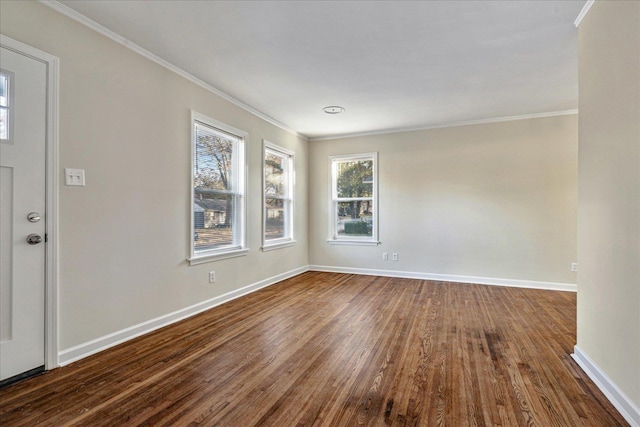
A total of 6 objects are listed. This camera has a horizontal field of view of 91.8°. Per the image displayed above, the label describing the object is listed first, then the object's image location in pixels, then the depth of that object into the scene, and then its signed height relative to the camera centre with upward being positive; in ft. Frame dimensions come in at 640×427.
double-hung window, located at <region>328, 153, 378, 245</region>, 18.74 +0.79
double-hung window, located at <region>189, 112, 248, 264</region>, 11.69 +0.85
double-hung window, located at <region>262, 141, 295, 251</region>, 16.18 +0.83
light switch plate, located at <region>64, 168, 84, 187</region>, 7.55 +0.84
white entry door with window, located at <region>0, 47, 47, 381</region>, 6.56 -0.04
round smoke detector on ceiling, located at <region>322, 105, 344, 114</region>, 14.24 +4.83
